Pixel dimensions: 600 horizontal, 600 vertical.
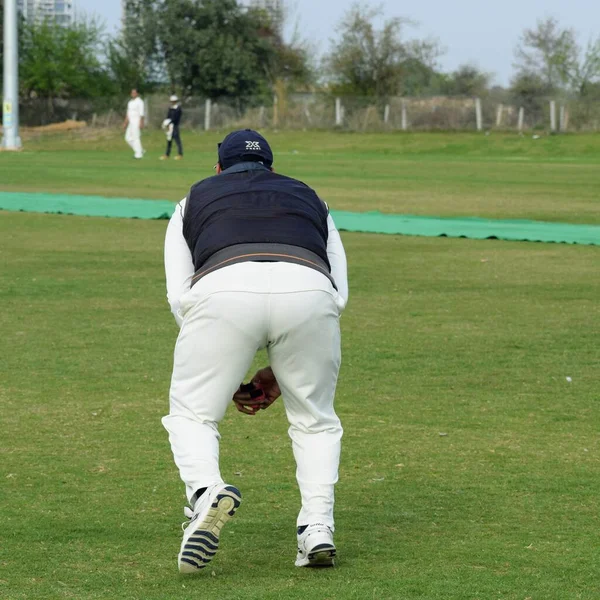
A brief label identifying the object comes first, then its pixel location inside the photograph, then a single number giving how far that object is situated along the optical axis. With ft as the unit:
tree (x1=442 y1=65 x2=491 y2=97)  273.66
